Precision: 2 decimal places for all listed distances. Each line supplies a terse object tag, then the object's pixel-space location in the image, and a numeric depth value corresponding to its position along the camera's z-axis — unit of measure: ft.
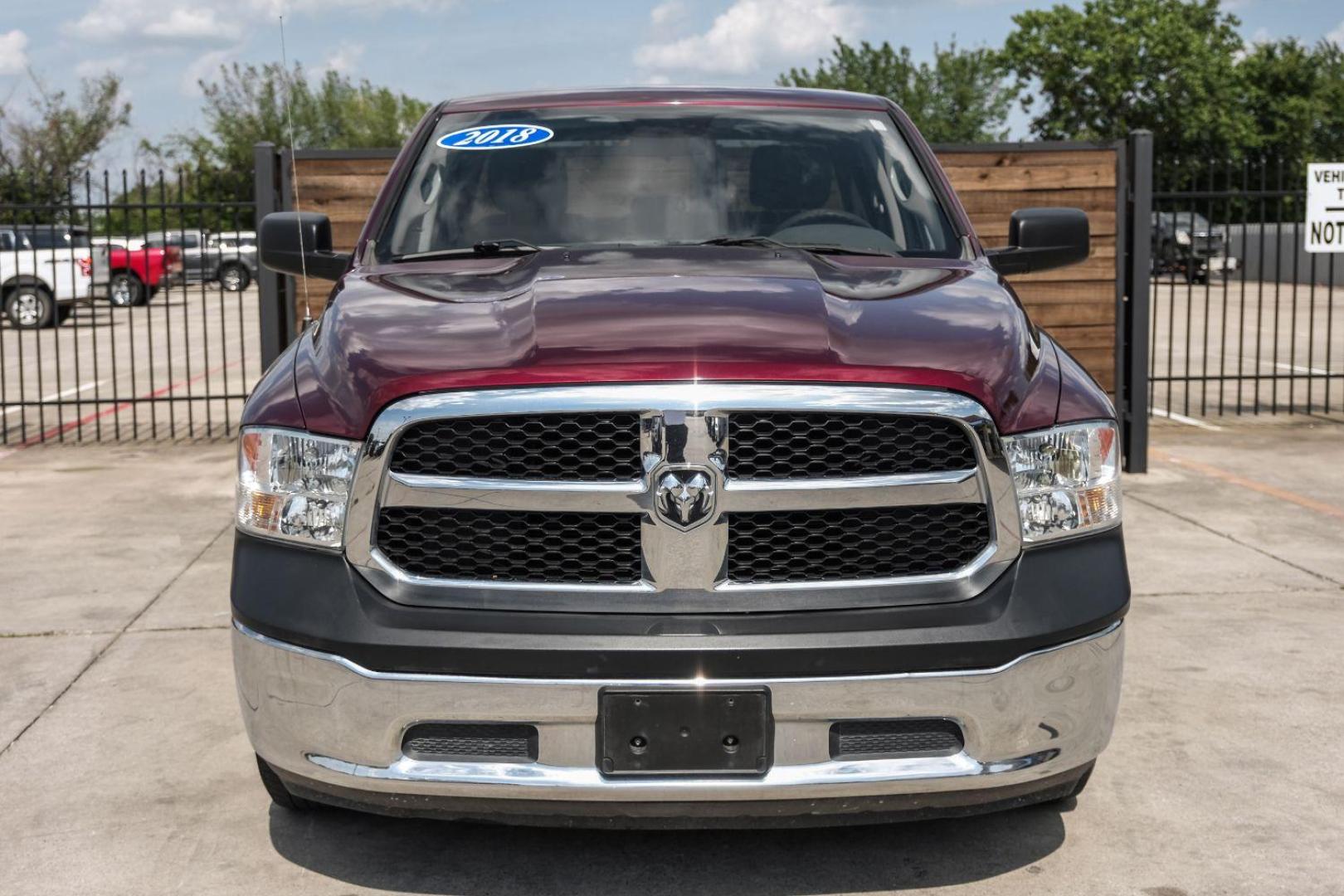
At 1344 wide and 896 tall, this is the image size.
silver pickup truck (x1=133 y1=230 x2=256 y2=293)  123.13
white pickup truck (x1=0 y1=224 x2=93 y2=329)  77.71
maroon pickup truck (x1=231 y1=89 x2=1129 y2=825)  9.77
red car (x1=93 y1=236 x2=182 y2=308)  86.99
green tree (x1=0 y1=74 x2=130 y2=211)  154.30
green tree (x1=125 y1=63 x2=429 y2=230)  181.57
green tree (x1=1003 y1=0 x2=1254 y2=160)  203.00
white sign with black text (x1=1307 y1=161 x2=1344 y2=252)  37.29
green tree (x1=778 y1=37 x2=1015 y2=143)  252.01
